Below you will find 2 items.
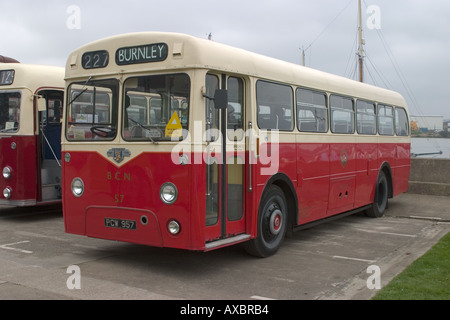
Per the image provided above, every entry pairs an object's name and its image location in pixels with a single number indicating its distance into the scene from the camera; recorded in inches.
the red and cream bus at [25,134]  414.6
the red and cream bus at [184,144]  254.5
